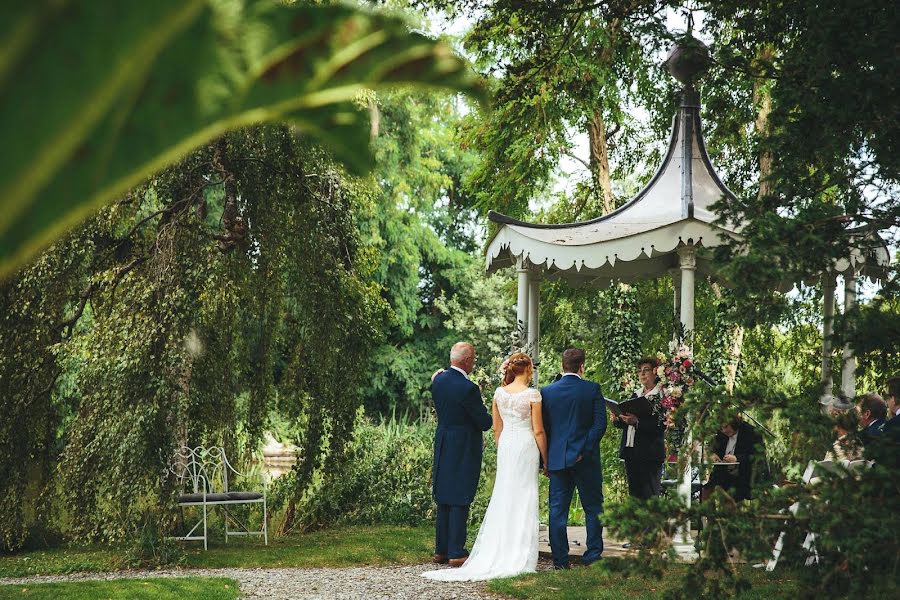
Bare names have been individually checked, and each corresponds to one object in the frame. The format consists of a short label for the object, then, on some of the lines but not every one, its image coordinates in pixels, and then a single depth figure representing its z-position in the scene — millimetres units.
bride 8047
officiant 8266
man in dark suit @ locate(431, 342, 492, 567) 8281
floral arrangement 7801
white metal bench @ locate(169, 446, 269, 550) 9734
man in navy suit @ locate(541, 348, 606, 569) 7801
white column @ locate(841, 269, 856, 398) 8703
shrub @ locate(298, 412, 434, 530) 11984
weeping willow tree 8344
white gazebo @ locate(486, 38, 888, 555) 8336
